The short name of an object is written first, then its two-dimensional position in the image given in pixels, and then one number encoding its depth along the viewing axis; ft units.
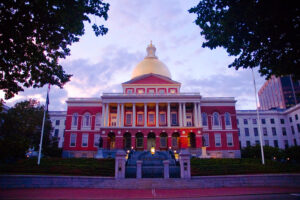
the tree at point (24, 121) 127.24
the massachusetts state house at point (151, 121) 150.41
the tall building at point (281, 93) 320.29
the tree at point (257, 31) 33.94
